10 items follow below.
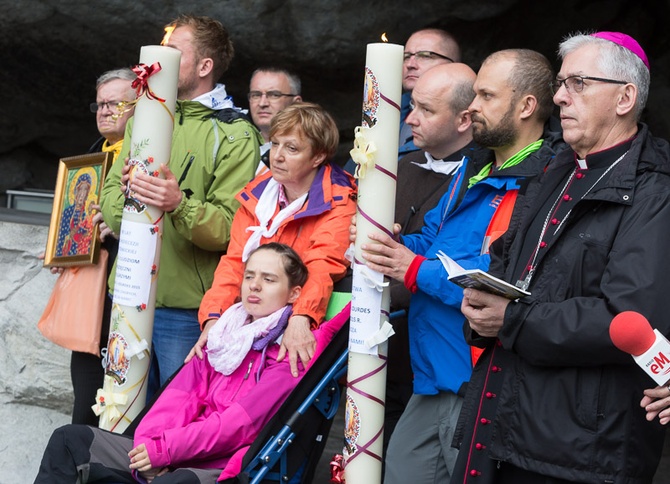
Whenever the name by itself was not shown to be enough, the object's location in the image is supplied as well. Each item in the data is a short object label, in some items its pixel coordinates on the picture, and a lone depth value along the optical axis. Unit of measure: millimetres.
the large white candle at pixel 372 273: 5512
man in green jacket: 7343
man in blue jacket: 5693
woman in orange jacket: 6582
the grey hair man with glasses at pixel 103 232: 7888
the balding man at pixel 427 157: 6487
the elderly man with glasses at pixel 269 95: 8538
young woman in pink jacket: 6080
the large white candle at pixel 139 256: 6513
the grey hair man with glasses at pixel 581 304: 4525
